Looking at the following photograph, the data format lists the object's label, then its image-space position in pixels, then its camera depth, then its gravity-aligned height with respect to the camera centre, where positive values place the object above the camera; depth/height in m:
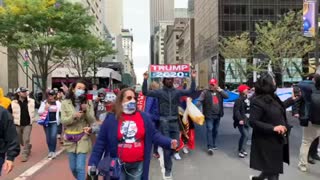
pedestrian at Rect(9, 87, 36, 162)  6.24 -0.58
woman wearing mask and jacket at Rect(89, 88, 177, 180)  2.66 -0.50
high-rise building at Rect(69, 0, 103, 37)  47.09 +15.18
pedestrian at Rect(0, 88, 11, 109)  3.50 -0.16
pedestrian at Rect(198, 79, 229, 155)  6.27 -0.44
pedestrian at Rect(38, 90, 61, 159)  6.38 -0.81
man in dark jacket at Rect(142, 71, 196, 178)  4.95 -0.26
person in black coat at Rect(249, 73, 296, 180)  3.25 -0.50
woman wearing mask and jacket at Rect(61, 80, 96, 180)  3.54 -0.49
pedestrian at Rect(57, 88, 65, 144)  7.99 -1.19
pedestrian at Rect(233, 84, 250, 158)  5.93 -0.60
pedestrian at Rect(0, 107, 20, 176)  2.64 -0.49
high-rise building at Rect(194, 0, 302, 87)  47.46 +13.02
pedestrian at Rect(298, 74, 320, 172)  4.44 -0.46
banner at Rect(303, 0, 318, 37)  10.06 +2.59
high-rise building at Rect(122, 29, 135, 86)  44.02 +1.85
